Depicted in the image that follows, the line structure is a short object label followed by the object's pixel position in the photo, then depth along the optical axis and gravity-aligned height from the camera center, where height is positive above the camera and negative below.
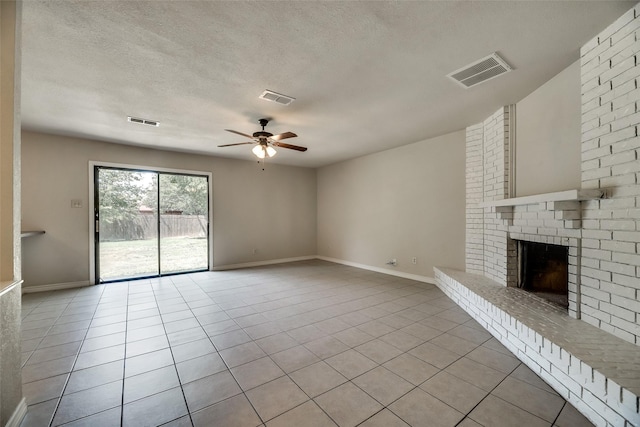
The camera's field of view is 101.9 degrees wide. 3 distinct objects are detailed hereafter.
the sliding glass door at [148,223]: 5.06 -0.26
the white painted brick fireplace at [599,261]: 1.66 -0.39
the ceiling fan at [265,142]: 3.70 +1.02
